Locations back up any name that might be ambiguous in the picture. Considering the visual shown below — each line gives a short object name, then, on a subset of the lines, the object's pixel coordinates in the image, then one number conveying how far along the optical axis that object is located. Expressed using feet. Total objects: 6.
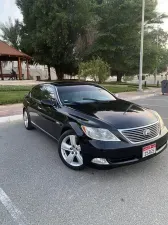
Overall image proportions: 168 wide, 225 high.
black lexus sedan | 10.45
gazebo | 68.90
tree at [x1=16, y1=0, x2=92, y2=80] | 75.20
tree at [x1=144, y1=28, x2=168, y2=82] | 77.04
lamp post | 54.52
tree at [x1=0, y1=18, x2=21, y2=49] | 96.75
